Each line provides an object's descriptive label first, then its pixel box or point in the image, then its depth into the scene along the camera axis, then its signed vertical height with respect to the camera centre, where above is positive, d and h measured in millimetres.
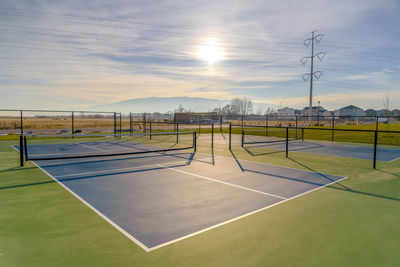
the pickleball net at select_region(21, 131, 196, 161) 13227 -1716
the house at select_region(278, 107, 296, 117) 130750 +4928
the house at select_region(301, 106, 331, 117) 123575 +4108
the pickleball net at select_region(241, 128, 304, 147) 18250 -1478
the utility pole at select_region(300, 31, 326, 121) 49856 +9925
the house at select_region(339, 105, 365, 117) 154962 +6546
